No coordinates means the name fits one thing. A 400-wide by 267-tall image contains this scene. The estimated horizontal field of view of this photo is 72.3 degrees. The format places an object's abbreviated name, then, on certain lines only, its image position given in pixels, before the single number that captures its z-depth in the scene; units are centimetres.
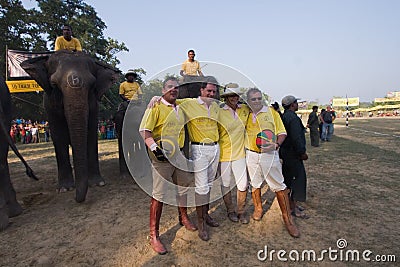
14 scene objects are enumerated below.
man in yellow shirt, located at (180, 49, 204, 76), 602
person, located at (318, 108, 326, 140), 1482
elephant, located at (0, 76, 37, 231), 430
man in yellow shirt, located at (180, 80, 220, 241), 381
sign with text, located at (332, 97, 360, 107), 6344
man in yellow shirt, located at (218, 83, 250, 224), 410
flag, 1459
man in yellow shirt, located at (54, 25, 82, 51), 659
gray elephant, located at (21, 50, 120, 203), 499
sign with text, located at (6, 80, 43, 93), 1500
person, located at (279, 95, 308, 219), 424
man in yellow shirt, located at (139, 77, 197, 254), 349
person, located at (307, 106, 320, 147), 1246
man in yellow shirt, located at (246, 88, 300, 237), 401
